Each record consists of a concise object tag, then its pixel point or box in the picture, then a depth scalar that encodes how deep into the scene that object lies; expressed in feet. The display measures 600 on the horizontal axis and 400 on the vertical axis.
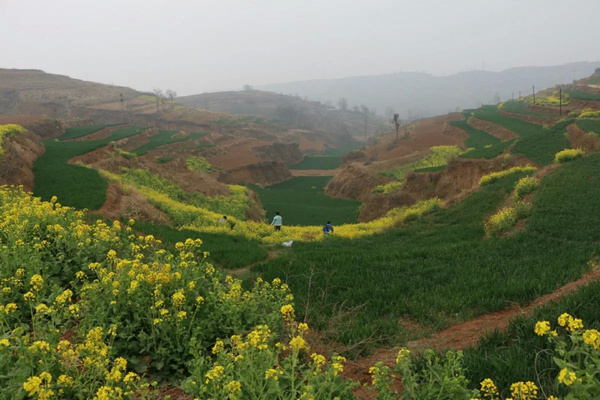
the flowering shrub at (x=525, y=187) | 54.65
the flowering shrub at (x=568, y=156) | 65.87
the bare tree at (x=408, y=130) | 271.98
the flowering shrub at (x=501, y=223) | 43.57
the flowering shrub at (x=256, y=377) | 11.44
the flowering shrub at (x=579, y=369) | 9.12
